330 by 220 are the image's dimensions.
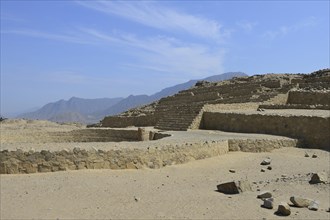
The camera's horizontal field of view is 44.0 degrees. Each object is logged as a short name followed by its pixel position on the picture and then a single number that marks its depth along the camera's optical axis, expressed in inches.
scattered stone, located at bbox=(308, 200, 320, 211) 312.3
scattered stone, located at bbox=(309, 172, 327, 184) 395.5
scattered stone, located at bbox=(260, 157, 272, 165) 514.9
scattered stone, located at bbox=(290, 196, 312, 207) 317.7
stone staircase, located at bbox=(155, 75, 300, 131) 869.8
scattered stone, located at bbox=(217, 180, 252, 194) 357.1
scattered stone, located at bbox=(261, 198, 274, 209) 310.0
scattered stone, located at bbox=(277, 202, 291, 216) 293.3
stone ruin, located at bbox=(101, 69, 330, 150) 679.1
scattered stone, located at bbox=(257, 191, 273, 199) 337.1
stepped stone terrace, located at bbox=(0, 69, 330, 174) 430.0
